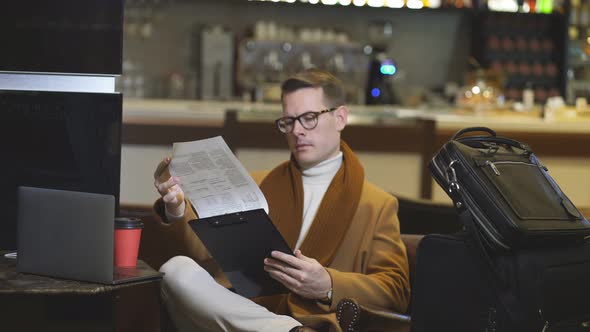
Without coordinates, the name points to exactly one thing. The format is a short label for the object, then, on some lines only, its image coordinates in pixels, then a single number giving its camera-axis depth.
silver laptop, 2.13
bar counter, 5.04
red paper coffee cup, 2.32
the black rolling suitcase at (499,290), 2.28
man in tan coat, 2.60
